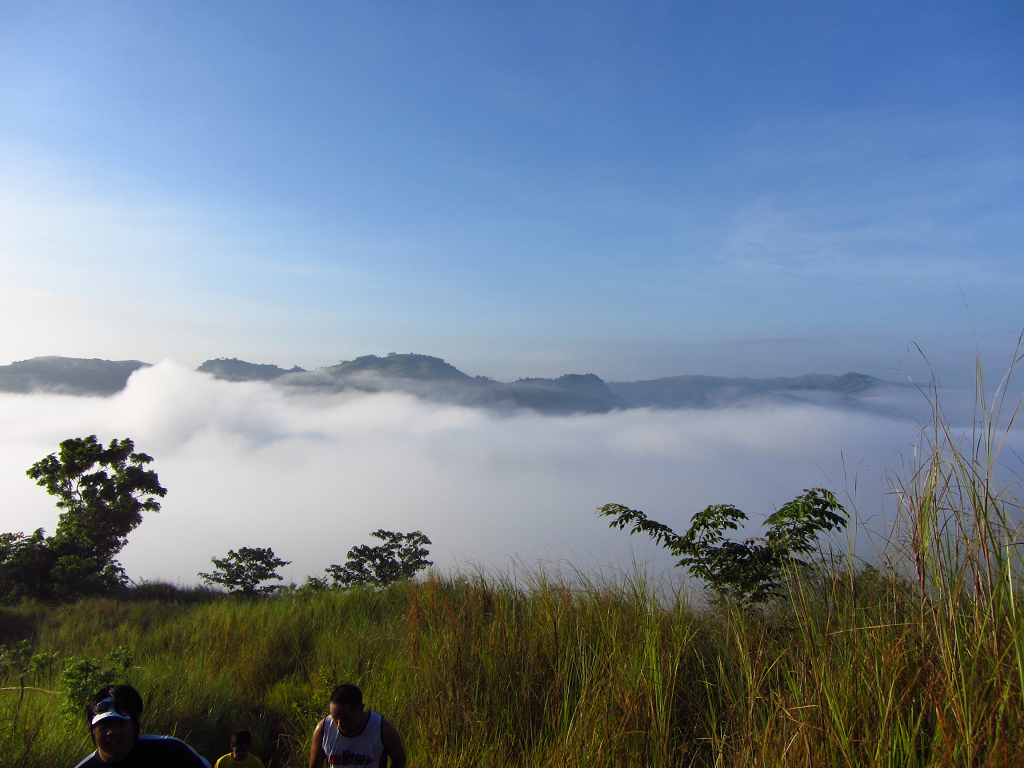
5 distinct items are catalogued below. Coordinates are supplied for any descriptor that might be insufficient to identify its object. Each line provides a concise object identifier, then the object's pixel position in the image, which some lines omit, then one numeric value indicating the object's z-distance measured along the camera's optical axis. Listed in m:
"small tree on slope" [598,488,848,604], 6.56
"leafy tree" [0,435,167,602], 14.71
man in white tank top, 3.34
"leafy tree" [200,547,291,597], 16.97
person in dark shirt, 2.93
